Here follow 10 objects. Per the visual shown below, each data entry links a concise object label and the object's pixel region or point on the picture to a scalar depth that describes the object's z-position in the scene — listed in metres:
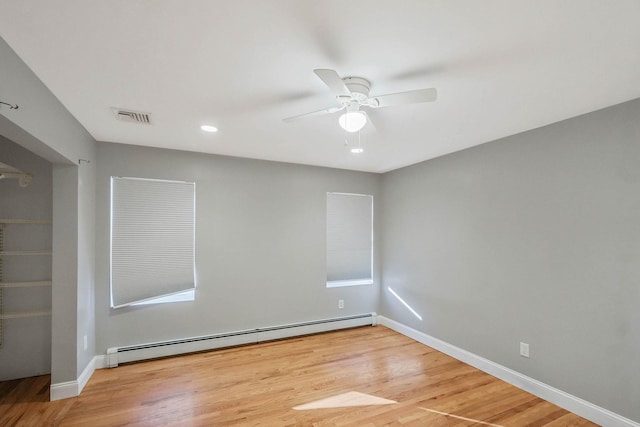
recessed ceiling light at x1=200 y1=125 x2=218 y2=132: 2.63
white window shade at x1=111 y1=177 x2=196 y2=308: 3.15
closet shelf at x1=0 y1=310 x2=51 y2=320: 2.50
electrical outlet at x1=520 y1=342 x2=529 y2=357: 2.66
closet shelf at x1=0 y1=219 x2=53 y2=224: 2.53
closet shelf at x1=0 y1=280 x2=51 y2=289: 2.49
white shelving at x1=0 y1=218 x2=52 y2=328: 2.51
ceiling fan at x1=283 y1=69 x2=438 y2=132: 1.59
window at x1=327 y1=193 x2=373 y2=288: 4.33
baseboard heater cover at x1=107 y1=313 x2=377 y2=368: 3.11
